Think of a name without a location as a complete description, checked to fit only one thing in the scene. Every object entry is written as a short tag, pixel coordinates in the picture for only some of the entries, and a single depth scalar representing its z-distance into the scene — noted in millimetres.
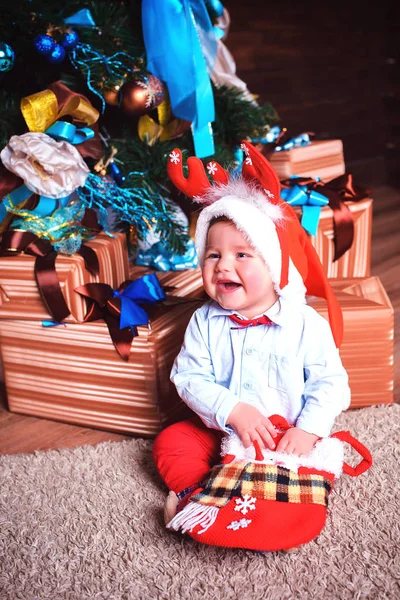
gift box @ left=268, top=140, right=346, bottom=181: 1929
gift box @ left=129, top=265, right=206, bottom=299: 1533
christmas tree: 1325
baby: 1092
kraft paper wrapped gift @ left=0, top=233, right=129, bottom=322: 1351
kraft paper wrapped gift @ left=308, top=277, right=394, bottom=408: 1356
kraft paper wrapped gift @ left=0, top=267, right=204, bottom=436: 1339
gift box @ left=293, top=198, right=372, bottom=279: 1705
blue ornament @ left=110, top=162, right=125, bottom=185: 1479
